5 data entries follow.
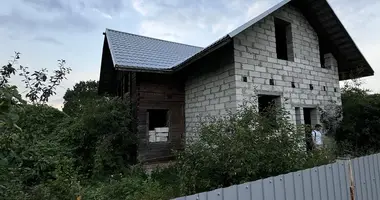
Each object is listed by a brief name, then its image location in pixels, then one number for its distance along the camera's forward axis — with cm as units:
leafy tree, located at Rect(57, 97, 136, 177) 790
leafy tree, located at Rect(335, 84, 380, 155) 852
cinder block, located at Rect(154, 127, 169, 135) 901
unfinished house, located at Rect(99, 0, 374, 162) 789
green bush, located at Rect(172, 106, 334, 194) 421
